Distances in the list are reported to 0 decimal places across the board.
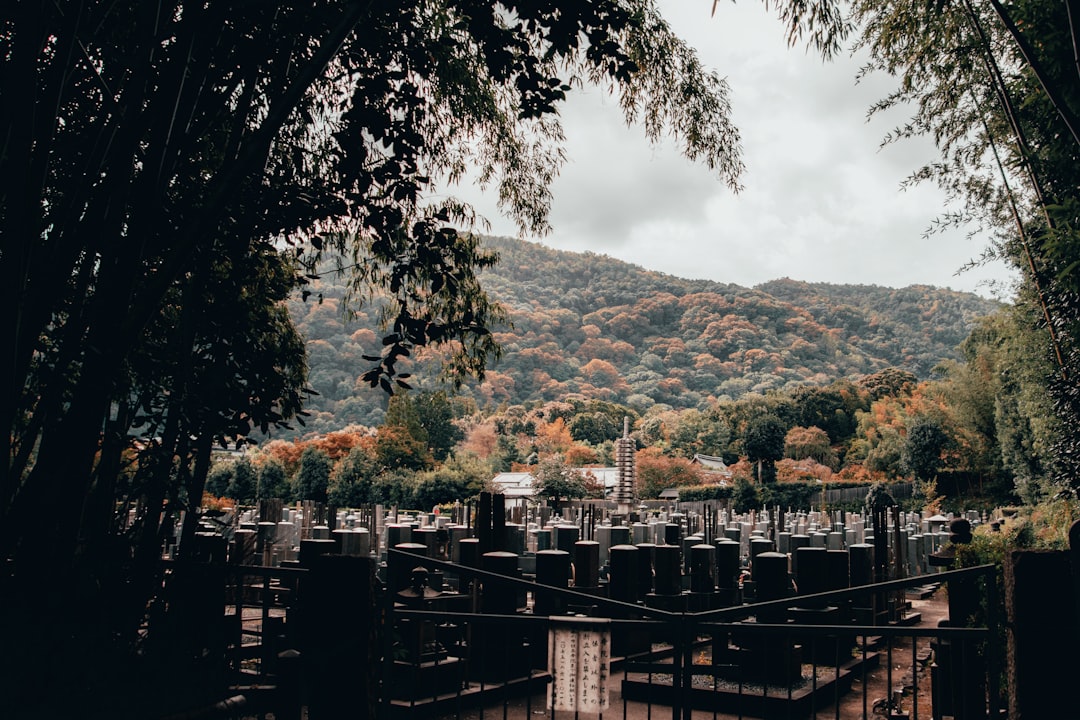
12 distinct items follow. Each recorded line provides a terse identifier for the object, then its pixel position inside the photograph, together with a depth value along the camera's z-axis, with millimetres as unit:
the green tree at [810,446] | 53219
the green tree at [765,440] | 39344
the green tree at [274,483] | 35969
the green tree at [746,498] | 34656
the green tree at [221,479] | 36344
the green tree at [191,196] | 2564
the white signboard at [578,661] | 3693
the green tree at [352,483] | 34531
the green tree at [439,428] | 52781
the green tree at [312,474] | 35031
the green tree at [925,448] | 33469
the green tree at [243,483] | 36125
